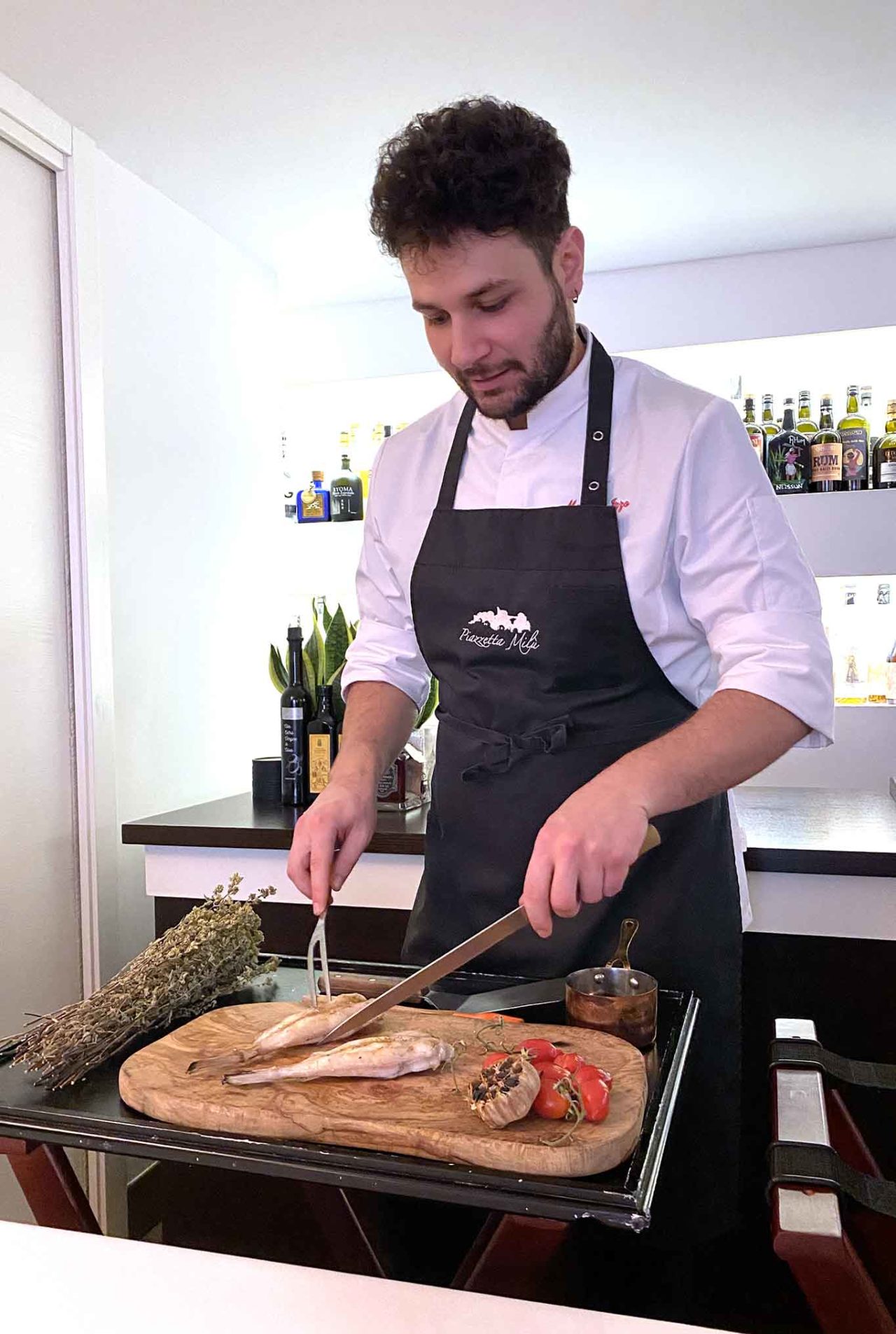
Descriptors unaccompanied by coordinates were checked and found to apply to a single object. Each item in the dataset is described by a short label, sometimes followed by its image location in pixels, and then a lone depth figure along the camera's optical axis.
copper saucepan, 1.16
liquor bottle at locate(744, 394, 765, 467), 3.70
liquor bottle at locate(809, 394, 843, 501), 3.55
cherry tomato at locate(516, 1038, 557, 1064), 1.04
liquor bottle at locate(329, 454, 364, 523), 3.99
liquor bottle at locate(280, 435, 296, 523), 4.10
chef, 1.32
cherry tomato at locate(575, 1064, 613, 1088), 0.99
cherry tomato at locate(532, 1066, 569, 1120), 0.96
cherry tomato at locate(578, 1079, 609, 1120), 0.96
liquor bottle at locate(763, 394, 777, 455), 3.71
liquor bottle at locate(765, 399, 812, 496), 3.60
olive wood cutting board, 0.92
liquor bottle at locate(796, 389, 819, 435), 3.67
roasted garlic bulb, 0.94
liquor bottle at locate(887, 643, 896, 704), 3.67
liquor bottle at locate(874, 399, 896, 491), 3.51
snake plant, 2.72
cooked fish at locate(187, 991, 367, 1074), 1.10
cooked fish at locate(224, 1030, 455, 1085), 1.05
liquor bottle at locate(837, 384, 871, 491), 3.56
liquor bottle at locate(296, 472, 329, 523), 4.00
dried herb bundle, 1.11
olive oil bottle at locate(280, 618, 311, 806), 2.62
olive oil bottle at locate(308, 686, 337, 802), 2.60
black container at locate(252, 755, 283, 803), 2.71
